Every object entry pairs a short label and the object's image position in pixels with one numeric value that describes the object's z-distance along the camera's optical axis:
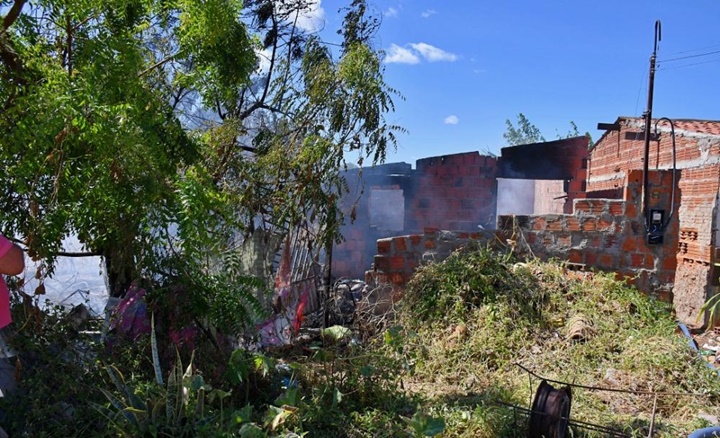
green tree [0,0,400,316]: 3.16
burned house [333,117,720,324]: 6.35
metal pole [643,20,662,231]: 6.30
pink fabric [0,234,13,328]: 2.91
